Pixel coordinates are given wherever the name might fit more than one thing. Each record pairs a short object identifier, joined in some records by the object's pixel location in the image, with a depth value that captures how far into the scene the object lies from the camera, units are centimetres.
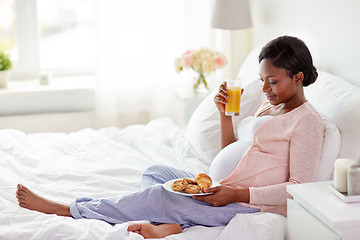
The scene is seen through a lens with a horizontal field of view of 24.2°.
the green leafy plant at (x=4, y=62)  461
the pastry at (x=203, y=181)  290
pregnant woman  286
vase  439
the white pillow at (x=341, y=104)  292
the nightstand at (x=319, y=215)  246
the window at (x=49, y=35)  481
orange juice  314
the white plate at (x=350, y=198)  255
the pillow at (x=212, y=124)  349
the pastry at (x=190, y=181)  293
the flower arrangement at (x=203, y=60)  427
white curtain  463
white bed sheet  275
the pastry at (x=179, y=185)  289
